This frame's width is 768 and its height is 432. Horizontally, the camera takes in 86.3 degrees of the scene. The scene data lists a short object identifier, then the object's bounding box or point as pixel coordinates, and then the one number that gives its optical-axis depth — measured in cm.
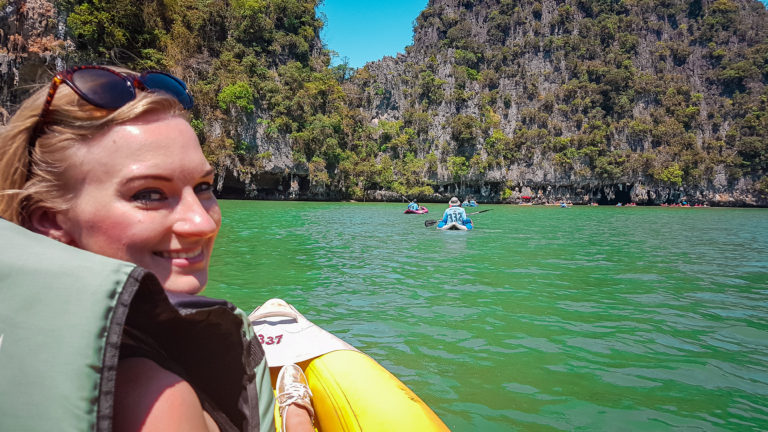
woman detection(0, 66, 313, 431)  85
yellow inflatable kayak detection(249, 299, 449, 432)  176
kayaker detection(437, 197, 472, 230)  1291
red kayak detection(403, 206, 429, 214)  2142
